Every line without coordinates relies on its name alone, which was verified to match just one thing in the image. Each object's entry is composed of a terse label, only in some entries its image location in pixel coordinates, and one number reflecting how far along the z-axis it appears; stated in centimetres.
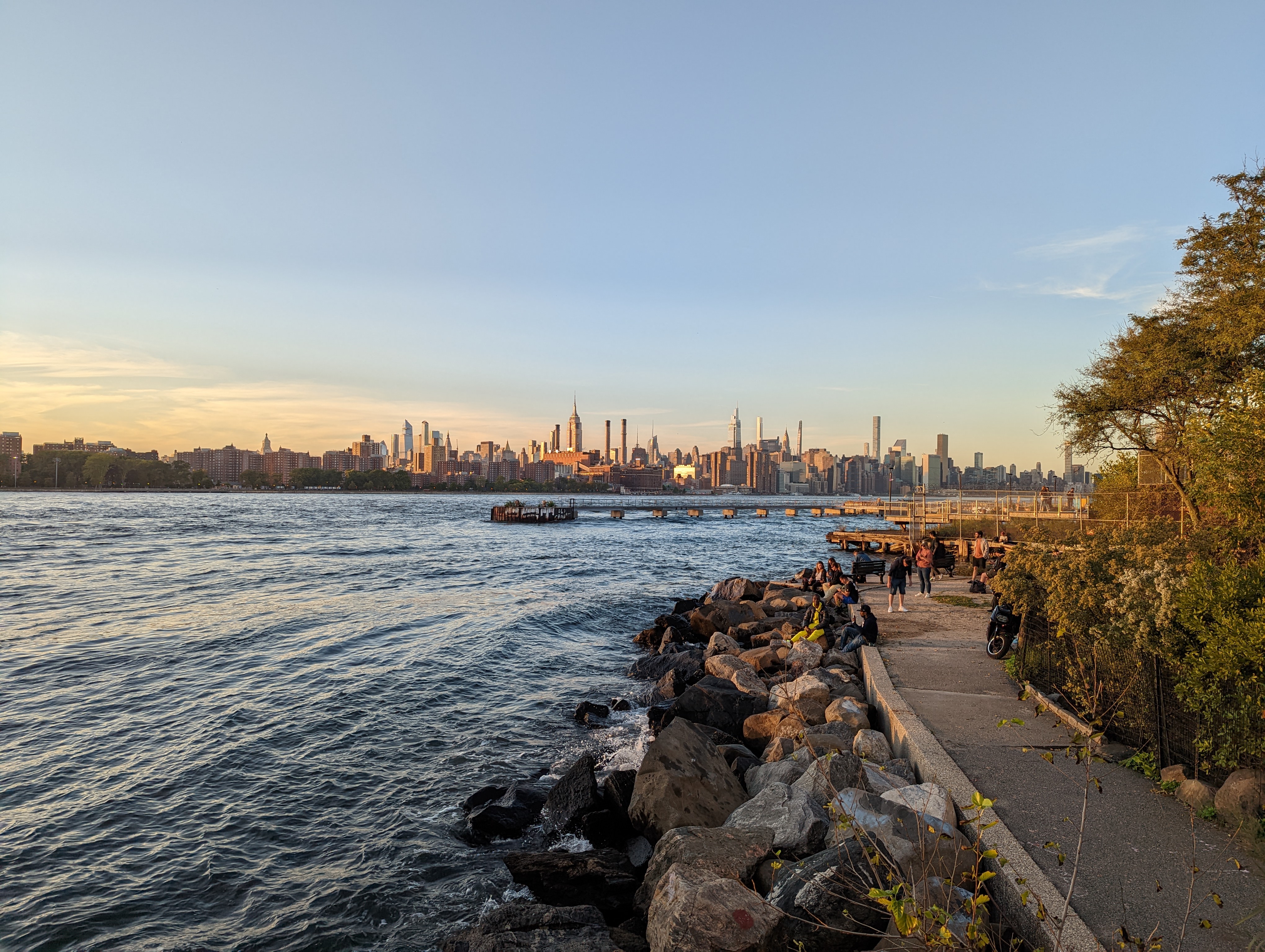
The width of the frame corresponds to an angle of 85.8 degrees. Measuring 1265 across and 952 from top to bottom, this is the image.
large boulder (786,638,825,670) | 1603
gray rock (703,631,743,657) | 1880
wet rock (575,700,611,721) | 1498
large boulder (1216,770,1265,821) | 622
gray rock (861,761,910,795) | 790
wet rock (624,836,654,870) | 872
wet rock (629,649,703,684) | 1750
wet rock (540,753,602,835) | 978
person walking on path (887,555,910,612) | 2020
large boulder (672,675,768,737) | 1313
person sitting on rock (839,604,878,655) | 1513
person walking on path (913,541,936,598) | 2303
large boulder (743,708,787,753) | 1235
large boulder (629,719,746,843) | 883
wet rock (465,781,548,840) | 972
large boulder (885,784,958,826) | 678
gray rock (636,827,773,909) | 666
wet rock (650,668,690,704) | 1645
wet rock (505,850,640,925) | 760
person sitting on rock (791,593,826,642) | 1758
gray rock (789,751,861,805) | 829
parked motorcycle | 1327
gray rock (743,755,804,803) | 958
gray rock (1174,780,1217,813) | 671
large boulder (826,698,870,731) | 1113
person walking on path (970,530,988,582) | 2614
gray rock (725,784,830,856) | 735
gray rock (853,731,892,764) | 952
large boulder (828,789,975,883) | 577
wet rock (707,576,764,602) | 2766
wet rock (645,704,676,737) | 1359
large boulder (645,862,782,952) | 550
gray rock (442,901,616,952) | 623
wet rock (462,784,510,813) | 1051
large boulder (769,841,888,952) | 563
